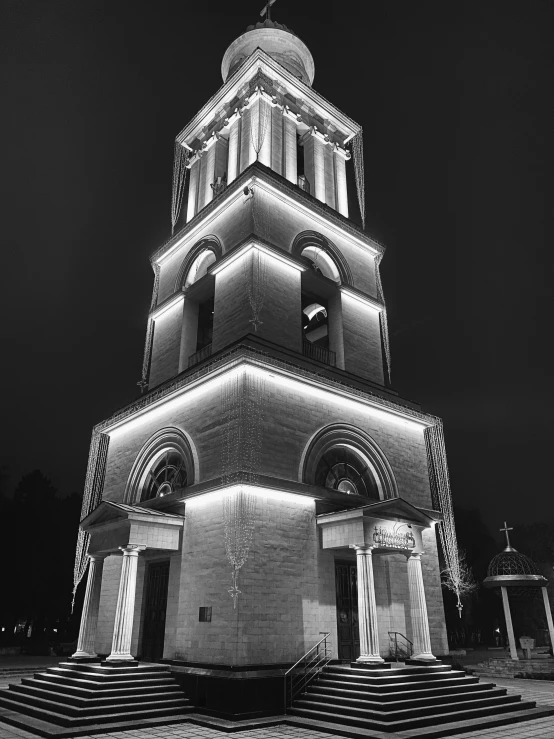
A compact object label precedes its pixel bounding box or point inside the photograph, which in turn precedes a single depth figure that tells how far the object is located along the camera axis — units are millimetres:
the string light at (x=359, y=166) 23702
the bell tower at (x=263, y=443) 13781
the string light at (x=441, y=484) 19000
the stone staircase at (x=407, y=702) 11062
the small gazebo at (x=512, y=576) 24234
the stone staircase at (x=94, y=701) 11219
